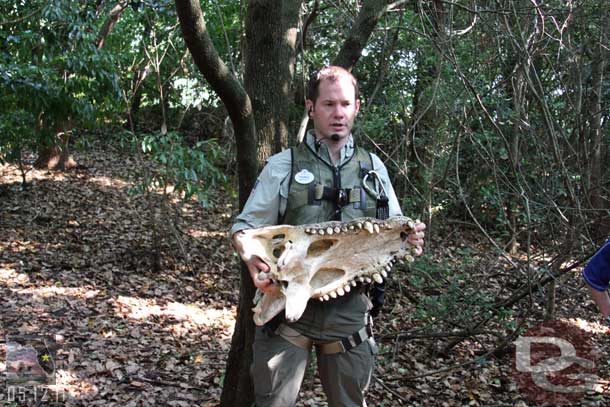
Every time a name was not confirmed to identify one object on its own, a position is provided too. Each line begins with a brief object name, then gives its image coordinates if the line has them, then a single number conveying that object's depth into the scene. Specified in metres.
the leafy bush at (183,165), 6.32
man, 2.51
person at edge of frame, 2.63
